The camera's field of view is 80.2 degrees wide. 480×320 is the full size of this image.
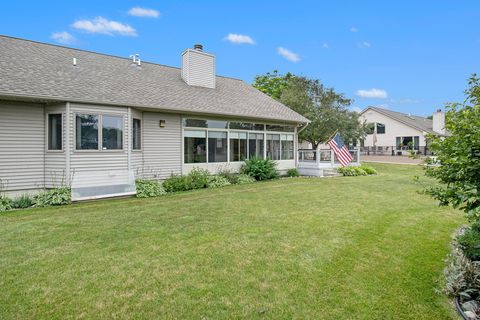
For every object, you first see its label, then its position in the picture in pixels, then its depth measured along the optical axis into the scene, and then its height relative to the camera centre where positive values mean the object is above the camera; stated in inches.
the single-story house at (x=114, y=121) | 335.0 +53.0
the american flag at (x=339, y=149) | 607.8 +16.2
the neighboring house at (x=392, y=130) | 1312.7 +126.6
